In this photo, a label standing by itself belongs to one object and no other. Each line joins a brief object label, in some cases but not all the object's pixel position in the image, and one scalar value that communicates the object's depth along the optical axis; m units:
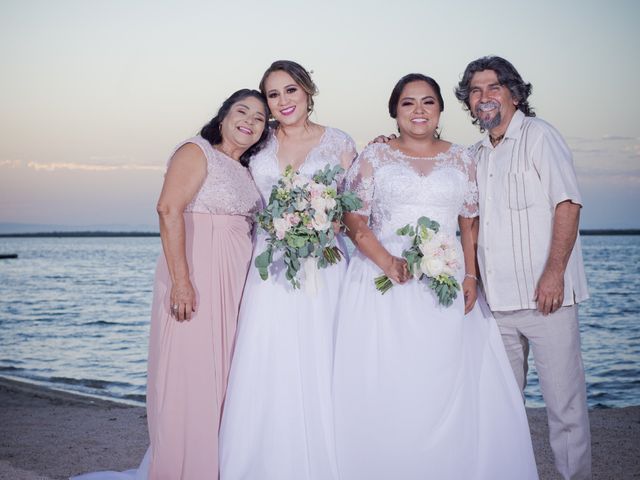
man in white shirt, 4.56
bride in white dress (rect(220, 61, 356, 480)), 4.55
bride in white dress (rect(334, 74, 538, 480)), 4.37
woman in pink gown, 4.69
